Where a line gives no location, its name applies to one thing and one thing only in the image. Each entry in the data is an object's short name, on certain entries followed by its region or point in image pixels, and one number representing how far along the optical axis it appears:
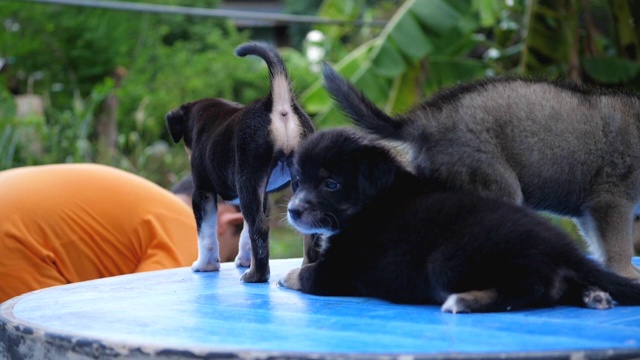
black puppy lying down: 2.44
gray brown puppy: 2.88
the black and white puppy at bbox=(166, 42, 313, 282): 3.12
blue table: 1.95
